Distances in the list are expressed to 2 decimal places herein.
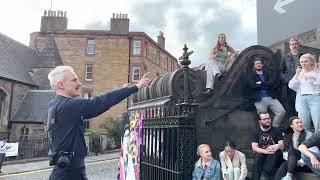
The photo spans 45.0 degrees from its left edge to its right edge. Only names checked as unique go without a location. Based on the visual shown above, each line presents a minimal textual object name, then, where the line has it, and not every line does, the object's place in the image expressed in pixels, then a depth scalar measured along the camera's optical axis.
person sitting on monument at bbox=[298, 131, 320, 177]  4.77
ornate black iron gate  5.46
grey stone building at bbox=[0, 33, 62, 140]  34.44
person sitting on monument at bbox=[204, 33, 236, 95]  7.00
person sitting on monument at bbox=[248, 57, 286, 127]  6.92
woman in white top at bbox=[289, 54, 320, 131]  6.03
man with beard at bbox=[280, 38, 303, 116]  7.09
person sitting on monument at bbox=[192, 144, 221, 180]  5.32
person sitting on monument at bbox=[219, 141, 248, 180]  5.67
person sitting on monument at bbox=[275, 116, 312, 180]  5.23
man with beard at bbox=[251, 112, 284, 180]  5.67
